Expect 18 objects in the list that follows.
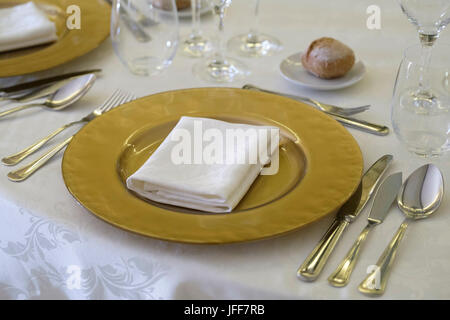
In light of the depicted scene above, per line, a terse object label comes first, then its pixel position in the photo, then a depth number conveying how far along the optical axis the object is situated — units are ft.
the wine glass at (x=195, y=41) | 4.02
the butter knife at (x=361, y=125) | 3.03
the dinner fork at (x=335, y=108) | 3.22
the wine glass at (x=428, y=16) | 3.04
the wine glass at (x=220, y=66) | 3.64
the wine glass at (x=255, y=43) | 3.99
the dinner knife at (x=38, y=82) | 3.49
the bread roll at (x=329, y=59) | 3.44
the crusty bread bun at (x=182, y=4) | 4.44
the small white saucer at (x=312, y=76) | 3.43
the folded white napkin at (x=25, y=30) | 3.94
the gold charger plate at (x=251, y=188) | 2.23
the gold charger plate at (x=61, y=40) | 3.69
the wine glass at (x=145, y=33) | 3.54
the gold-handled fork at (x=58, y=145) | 2.73
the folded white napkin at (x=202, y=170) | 2.38
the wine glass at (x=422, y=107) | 2.60
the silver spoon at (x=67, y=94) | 3.32
